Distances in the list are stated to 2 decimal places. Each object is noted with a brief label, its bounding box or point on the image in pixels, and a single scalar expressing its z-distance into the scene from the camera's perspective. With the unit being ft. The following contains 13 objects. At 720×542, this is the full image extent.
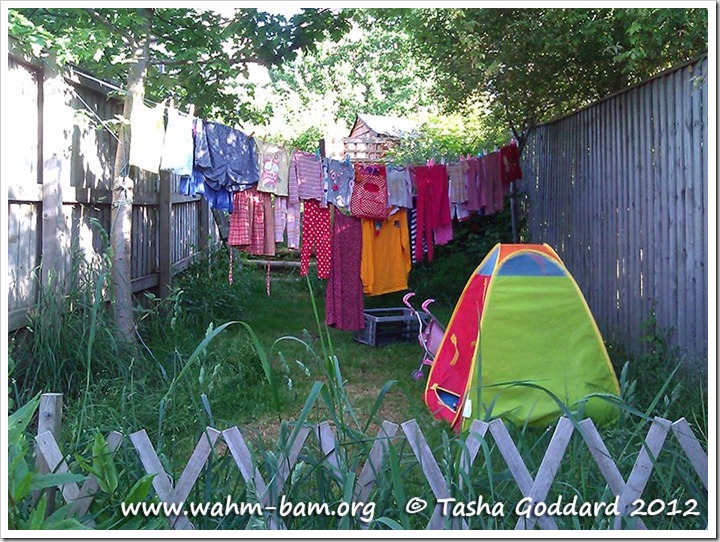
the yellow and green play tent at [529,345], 12.66
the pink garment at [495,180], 24.25
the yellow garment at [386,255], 21.36
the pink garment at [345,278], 21.08
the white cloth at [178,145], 15.96
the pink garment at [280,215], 19.76
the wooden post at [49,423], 7.90
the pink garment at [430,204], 22.02
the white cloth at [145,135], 15.25
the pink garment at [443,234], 22.72
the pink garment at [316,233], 20.42
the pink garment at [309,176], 19.54
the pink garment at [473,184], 23.43
